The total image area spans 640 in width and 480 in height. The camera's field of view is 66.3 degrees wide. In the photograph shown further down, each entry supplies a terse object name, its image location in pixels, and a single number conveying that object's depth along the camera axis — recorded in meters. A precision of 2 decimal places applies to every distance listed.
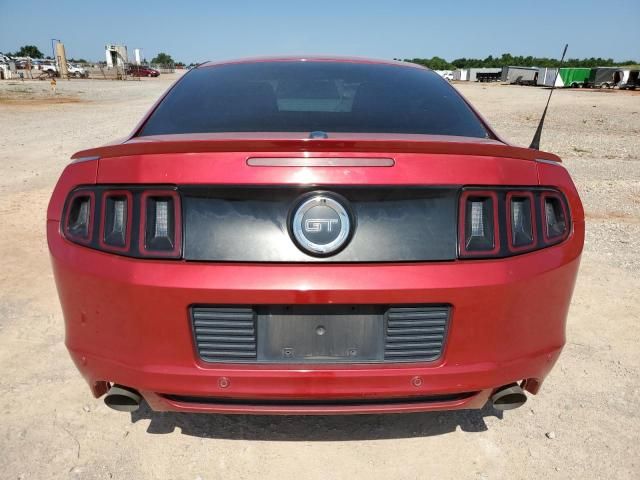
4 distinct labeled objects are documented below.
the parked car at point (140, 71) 60.69
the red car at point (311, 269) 1.56
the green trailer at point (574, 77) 50.19
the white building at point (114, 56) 57.31
